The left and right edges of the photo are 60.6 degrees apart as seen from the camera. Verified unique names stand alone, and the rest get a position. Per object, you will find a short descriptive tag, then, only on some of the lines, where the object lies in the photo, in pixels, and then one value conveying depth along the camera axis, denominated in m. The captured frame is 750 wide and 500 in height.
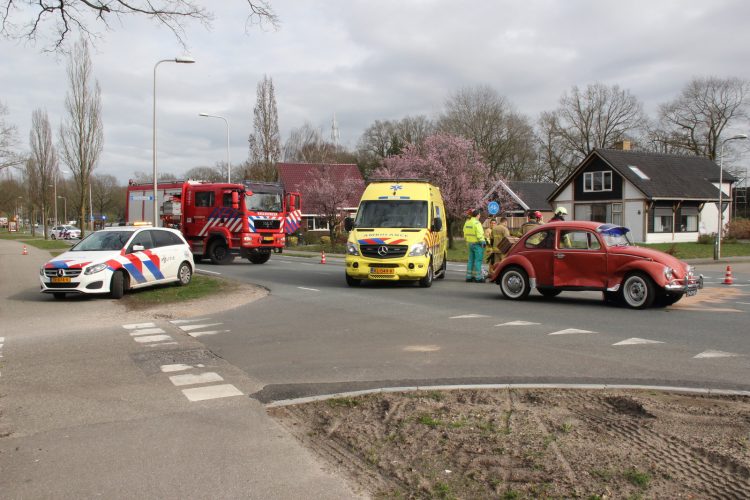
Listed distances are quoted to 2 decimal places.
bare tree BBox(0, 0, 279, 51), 10.55
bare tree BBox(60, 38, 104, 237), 40.53
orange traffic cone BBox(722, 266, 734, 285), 17.39
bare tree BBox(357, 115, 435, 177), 68.44
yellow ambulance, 15.46
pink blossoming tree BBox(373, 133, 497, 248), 43.19
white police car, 13.70
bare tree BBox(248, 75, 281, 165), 52.50
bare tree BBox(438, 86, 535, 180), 59.81
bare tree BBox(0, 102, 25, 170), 29.13
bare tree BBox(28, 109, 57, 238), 53.34
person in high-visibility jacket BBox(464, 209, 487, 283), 16.80
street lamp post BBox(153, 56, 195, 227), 21.99
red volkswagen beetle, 11.52
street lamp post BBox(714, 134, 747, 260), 30.99
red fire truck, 23.72
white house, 46.53
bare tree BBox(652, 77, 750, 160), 59.94
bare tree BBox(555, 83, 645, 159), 64.00
